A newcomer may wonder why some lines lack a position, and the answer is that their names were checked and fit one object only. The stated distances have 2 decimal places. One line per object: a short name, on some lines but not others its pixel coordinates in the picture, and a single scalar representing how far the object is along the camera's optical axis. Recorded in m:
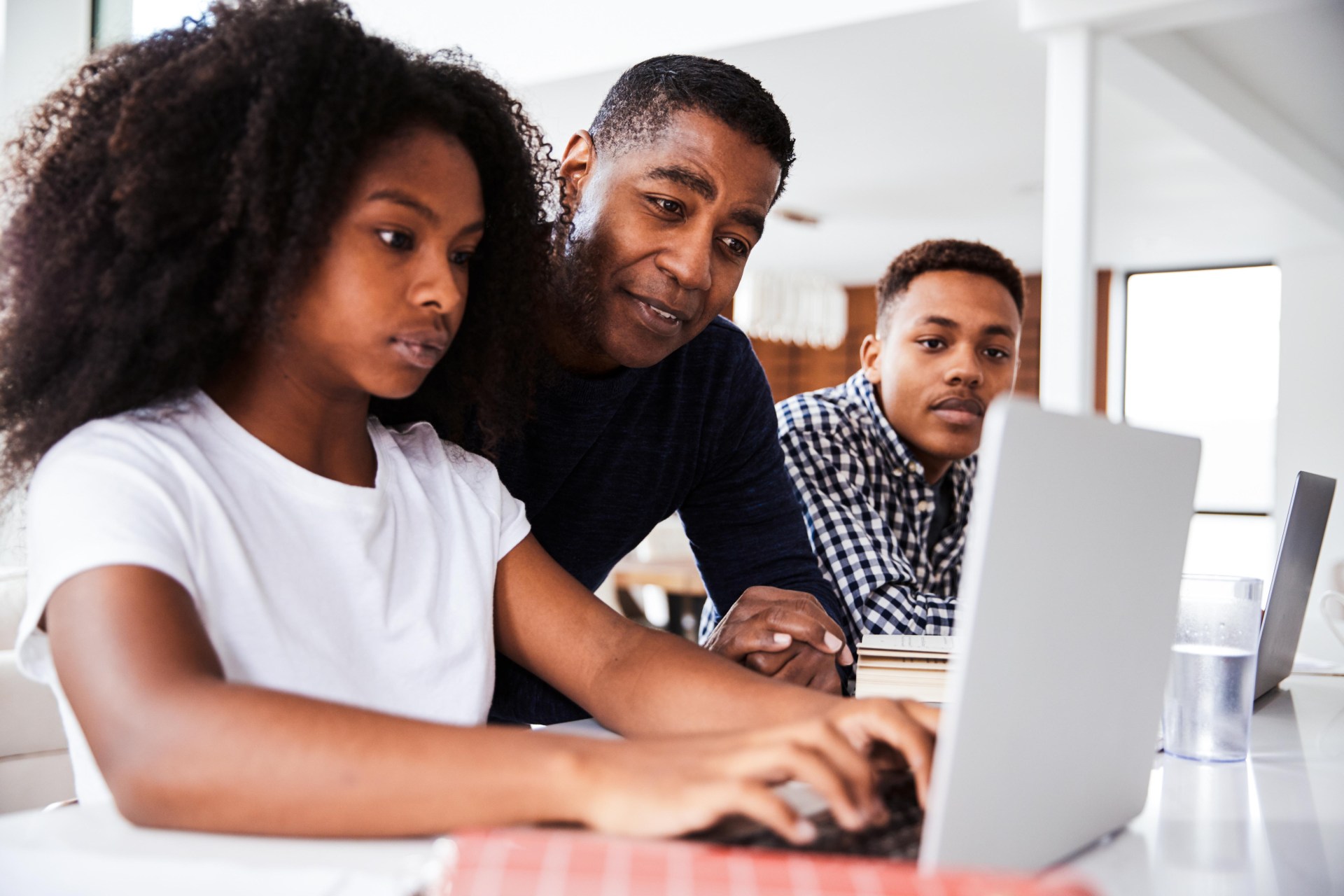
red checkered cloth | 0.47
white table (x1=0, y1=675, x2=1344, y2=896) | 0.59
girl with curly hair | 0.62
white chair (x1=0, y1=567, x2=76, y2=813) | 2.29
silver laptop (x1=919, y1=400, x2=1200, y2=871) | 0.52
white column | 3.41
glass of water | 1.08
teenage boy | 1.87
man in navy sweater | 1.33
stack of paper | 1.10
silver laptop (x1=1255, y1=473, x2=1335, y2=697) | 1.39
